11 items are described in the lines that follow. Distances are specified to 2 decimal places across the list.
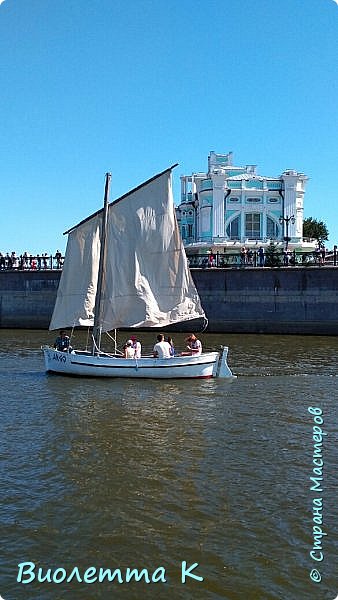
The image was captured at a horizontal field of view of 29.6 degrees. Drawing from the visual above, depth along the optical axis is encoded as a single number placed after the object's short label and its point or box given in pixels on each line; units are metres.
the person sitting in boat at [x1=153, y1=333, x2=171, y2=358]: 24.44
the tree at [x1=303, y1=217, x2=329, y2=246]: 93.00
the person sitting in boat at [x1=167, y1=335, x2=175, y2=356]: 24.96
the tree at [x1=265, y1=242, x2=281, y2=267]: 46.53
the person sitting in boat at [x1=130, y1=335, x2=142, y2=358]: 24.91
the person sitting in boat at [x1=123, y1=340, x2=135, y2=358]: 25.08
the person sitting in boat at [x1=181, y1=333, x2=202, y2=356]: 24.97
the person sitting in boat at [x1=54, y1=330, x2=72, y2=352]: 26.28
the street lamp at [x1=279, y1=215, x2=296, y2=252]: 63.06
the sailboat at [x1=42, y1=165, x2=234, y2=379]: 25.16
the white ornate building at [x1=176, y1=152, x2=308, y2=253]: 68.19
